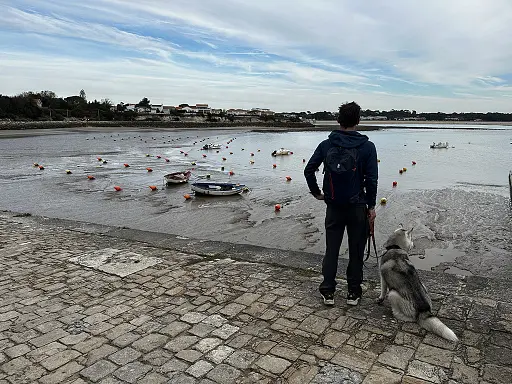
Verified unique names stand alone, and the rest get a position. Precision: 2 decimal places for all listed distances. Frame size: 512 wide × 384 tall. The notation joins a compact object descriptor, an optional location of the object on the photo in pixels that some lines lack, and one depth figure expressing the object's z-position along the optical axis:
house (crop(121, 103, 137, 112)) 147.25
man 4.27
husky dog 4.03
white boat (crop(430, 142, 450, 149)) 50.38
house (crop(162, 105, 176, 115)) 154.14
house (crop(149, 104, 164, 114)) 155.75
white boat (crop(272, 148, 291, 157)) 38.67
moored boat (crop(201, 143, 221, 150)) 44.81
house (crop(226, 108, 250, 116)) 183.90
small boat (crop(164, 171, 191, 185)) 20.34
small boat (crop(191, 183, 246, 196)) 17.36
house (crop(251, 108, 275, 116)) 194.00
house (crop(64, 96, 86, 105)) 121.28
